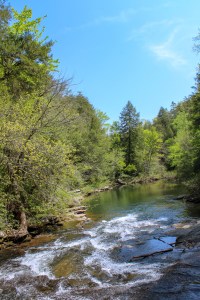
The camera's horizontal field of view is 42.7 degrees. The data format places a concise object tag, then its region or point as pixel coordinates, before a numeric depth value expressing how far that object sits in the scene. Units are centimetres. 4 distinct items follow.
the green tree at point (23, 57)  1599
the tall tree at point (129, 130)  5750
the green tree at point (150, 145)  5835
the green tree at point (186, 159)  2621
